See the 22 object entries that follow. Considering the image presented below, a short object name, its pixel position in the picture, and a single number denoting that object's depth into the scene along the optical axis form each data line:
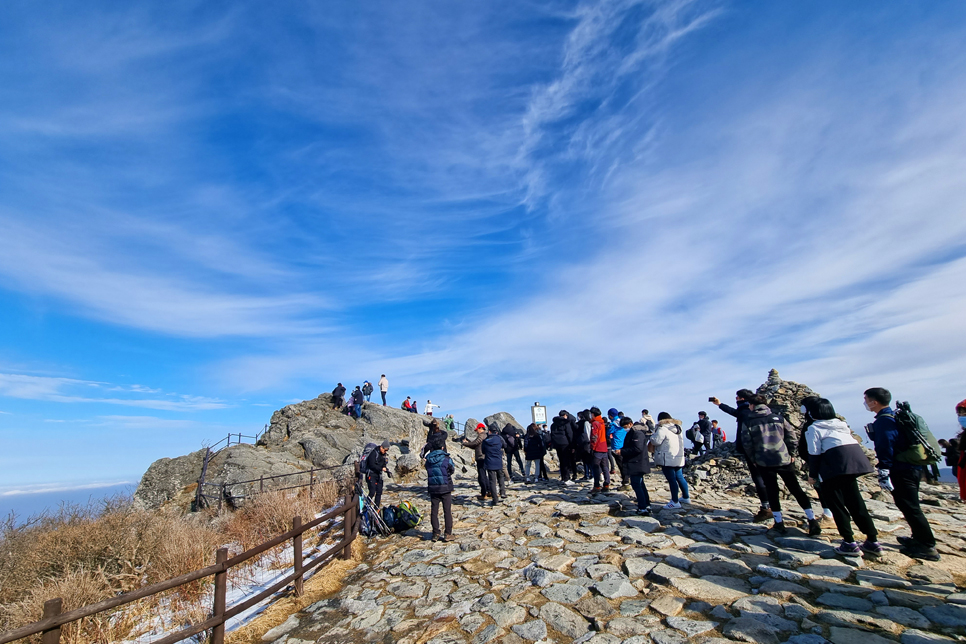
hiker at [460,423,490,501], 11.83
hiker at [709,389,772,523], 8.22
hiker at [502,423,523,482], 14.97
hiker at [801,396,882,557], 6.12
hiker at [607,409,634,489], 12.34
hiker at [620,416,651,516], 9.42
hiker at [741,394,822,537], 7.51
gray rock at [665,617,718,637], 4.90
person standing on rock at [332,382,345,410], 31.06
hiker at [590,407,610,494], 11.86
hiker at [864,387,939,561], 5.95
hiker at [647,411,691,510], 9.30
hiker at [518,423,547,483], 14.81
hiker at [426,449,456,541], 9.77
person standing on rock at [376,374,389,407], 32.42
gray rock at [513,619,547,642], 5.36
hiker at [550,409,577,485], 14.23
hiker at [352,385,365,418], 30.48
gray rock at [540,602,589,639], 5.36
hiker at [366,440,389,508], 12.09
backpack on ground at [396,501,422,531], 11.27
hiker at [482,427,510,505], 12.01
